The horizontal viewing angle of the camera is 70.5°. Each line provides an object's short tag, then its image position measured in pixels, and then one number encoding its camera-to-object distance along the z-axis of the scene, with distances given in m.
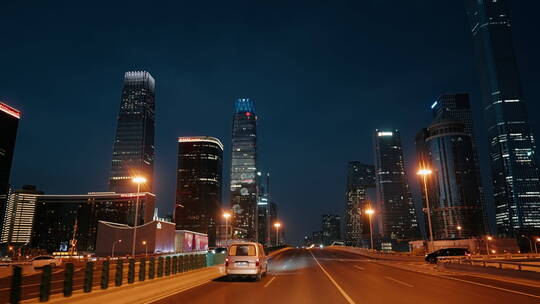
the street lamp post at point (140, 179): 40.40
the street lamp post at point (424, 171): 40.31
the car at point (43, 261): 45.22
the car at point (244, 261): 20.36
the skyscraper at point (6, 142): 161.12
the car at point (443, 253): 40.66
